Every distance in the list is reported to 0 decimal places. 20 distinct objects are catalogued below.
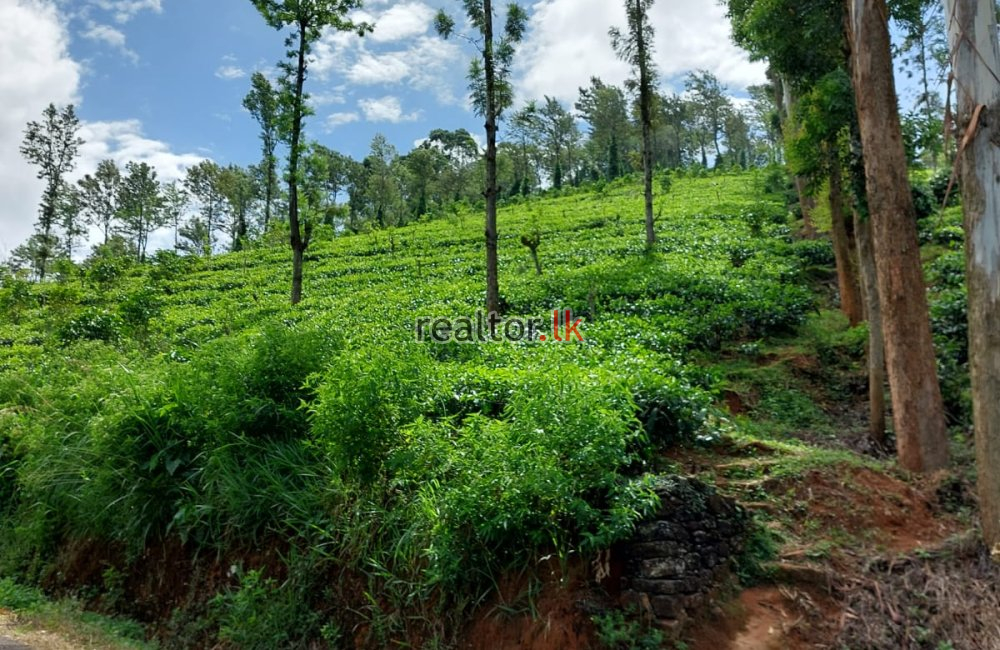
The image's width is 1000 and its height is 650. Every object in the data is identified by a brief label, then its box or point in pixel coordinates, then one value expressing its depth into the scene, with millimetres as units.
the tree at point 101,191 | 51781
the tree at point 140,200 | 50562
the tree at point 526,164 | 50981
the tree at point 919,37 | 8281
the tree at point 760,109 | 42903
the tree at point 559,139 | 60125
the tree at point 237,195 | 42469
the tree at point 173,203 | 53531
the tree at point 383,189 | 51625
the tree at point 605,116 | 56562
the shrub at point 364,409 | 5312
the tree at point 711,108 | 63000
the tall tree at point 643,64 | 18734
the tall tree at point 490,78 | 12500
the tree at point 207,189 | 57250
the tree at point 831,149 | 8469
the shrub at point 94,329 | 14602
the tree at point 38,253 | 39219
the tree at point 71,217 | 48238
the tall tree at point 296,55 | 16391
